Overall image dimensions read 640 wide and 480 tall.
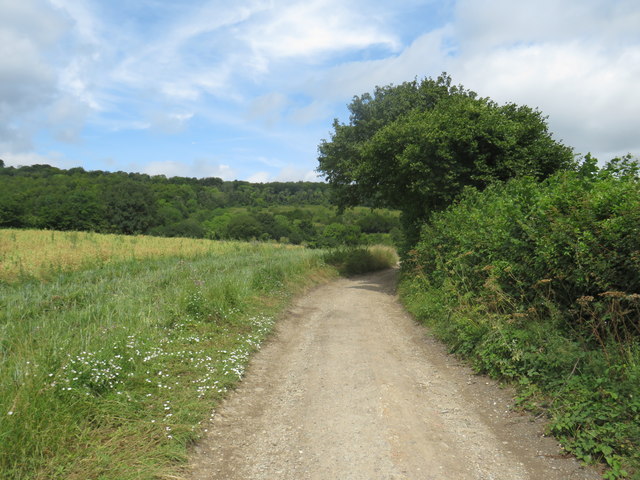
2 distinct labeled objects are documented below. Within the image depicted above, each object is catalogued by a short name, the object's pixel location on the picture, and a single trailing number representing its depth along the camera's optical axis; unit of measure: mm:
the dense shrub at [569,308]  4180
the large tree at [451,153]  14031
